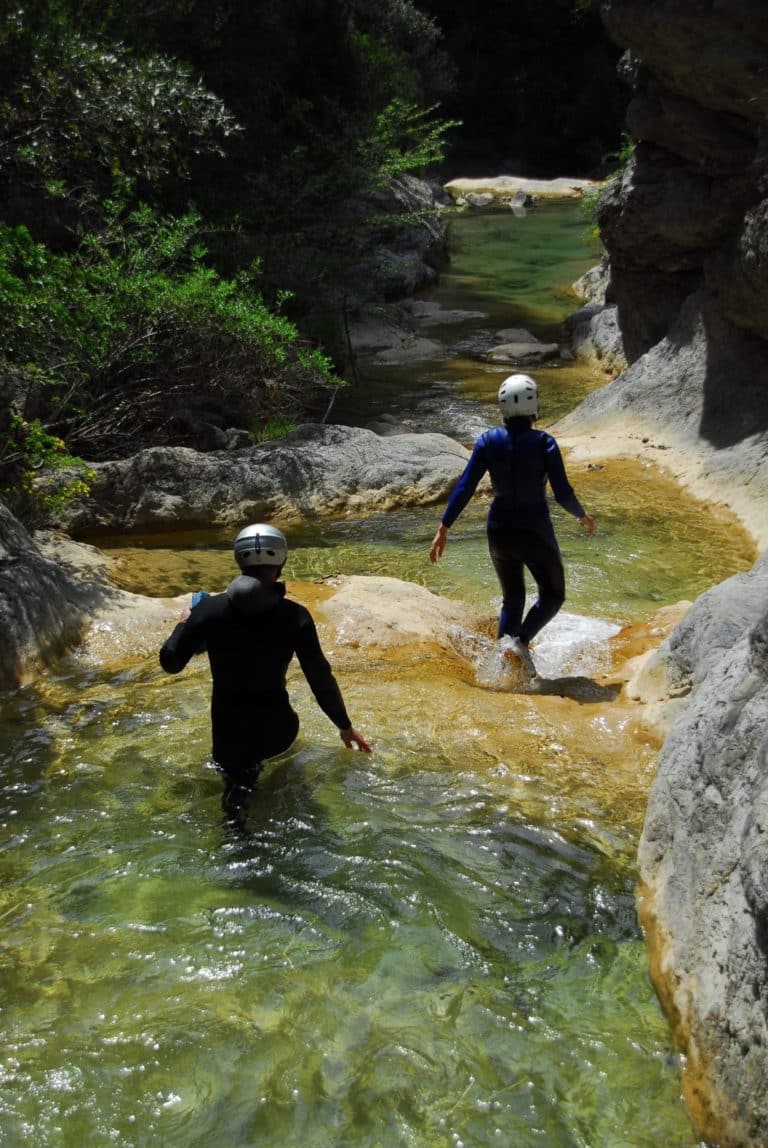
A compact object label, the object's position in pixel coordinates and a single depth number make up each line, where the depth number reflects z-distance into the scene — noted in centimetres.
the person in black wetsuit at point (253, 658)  410
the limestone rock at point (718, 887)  287
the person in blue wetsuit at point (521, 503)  610
